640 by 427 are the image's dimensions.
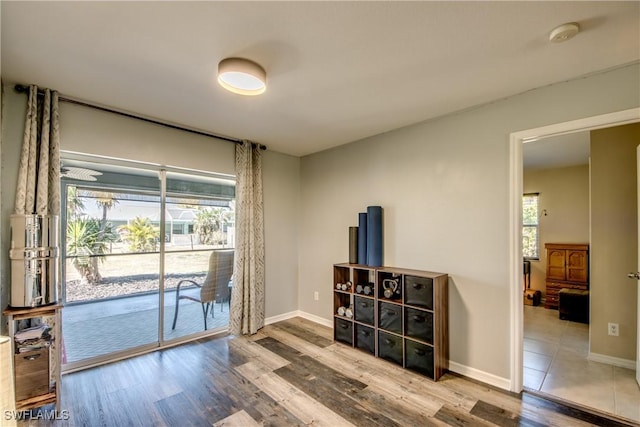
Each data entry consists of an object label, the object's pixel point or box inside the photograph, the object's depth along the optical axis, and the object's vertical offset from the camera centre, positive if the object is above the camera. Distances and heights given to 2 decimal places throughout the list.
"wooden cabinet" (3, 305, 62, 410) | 2.12 -1.06
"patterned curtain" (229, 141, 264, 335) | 3.73 -0.41
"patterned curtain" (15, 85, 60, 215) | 2.36 +0.46
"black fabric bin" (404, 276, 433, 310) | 2.69 -0.71
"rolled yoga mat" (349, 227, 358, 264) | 3.56 -0.35
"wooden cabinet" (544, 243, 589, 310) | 4.75 -0.86
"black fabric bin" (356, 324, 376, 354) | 3.14 -1.34
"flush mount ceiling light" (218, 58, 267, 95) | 1.94 +0.95
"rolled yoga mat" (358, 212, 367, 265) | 3.46 -0.27
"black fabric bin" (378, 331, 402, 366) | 2.90 -1.32
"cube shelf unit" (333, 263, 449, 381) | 2.68 -1.01
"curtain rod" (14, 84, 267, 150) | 2.41 +1.02
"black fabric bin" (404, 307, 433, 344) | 2.68 -1.01
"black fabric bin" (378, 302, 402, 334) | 2.90 -1.02
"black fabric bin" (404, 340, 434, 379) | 2.66 -1.31
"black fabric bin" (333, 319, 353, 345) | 3.37 -1.35
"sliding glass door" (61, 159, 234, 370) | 2.84 -0.41
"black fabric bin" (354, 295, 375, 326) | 3.17 -1.02
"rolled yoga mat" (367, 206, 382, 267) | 3.32 -0.23
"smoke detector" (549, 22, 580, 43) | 1.62 +1.04
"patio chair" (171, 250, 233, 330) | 3.69 -0.85
